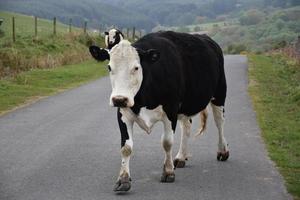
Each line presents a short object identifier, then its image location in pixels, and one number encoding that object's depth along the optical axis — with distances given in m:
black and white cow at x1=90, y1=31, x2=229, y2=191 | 7.29
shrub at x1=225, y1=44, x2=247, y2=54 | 64.10
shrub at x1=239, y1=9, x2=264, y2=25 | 106.50
